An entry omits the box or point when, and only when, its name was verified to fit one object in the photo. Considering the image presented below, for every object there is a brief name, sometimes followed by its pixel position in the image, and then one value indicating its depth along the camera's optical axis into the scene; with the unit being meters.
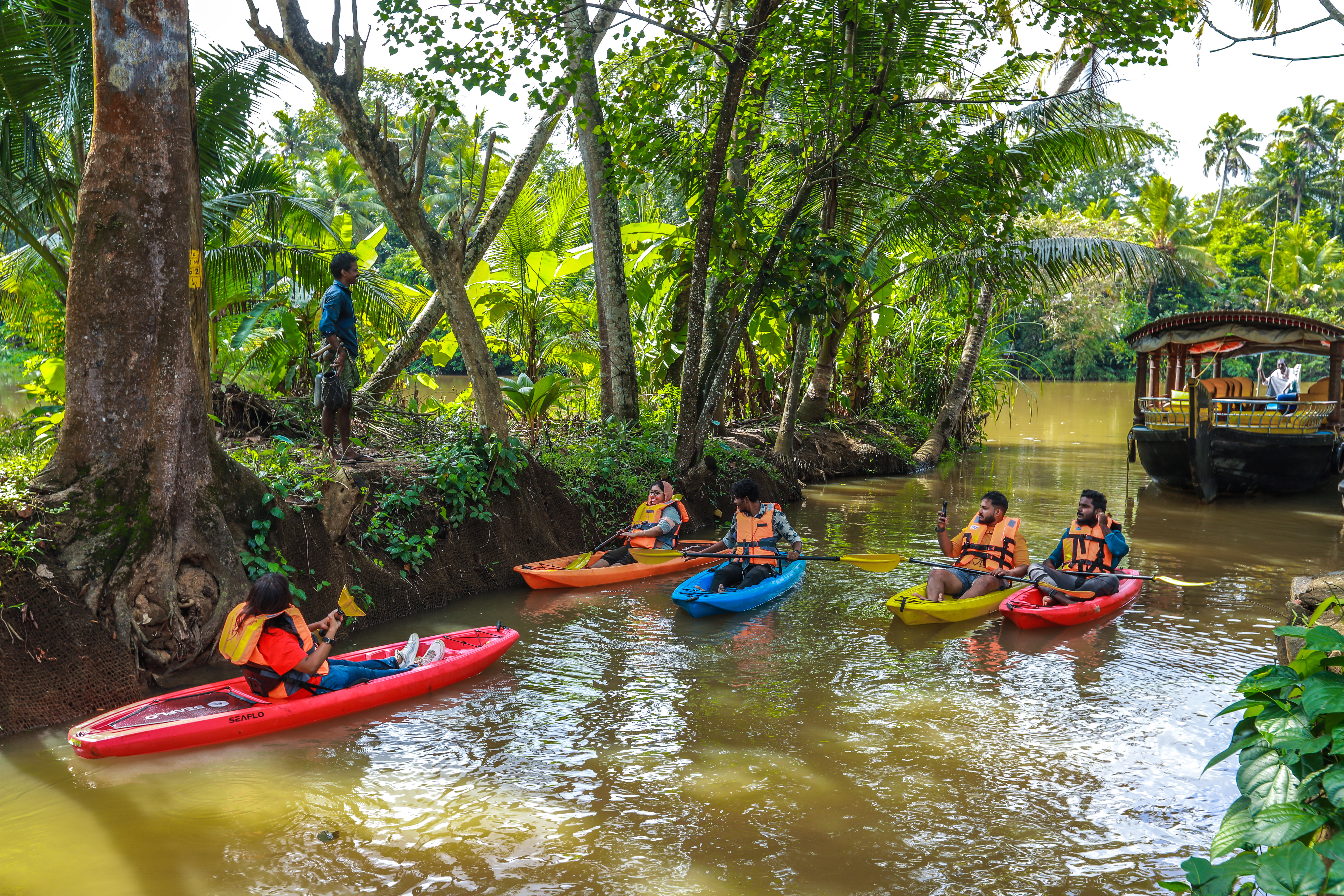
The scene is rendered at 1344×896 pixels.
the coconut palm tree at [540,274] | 13.85
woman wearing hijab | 9.84
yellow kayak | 7.99
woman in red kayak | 5.42
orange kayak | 9.12
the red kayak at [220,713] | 5.09
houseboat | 15.10
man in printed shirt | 8.83
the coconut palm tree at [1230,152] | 46.38
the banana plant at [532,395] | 11.74
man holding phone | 8.42
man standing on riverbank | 7.81
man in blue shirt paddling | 8.41
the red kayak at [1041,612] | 7.97
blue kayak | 8.32
